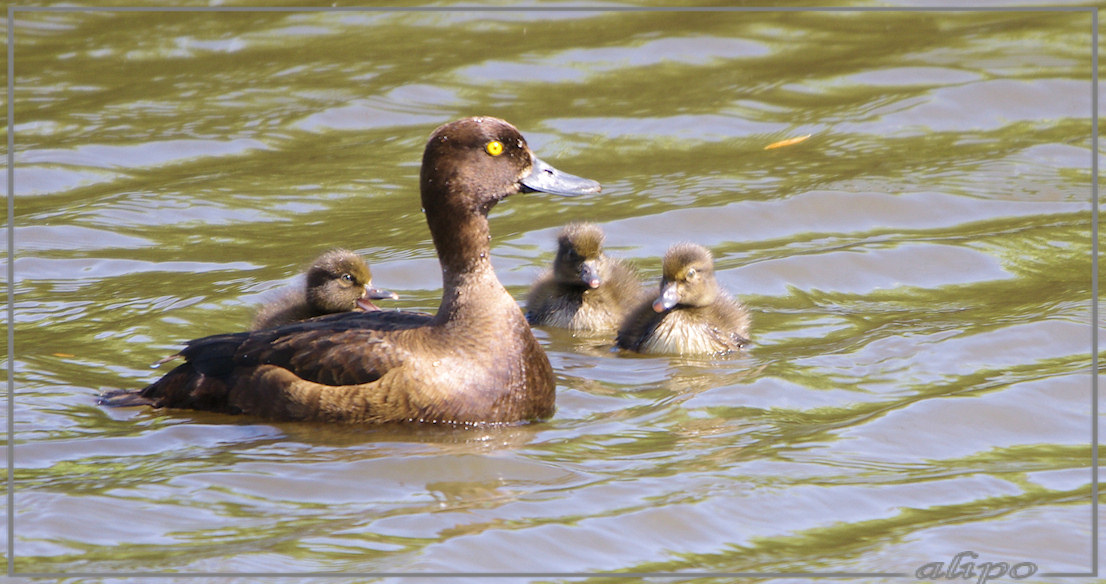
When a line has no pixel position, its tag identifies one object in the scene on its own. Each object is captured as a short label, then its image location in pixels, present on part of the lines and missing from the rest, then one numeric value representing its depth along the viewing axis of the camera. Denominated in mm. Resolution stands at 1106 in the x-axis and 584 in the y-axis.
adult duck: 14102
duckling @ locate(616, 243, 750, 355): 16937
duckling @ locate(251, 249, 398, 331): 16797
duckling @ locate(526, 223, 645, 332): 17781
